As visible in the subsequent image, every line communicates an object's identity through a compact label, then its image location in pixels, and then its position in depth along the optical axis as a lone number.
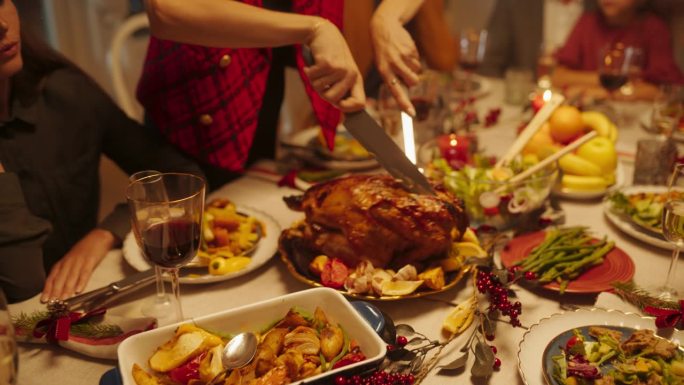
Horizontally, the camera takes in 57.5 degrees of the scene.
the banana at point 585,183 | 1.50
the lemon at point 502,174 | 1.38
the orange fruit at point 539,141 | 1.67
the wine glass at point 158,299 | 1.05
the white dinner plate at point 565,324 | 0.92
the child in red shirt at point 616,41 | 2.66
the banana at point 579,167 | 1.51
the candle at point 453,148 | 1.59
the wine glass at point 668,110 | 1.80
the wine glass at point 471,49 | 2.18
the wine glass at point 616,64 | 2.08
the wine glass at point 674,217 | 1.03
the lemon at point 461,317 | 1.00
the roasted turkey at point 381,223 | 1.10
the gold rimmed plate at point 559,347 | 0.85
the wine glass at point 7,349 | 0.69
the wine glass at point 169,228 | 0.93
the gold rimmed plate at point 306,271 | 1.04
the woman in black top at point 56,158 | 1.18
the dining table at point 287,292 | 0.93
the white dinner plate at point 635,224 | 1.27
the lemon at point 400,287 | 1.04
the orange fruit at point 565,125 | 1.69
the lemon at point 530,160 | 1.47
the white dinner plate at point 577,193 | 1.49
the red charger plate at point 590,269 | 1.10
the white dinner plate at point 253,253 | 1.15
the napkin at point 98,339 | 0.94
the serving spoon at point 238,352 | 0.85
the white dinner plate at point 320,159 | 1.66
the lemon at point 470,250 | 1.19
